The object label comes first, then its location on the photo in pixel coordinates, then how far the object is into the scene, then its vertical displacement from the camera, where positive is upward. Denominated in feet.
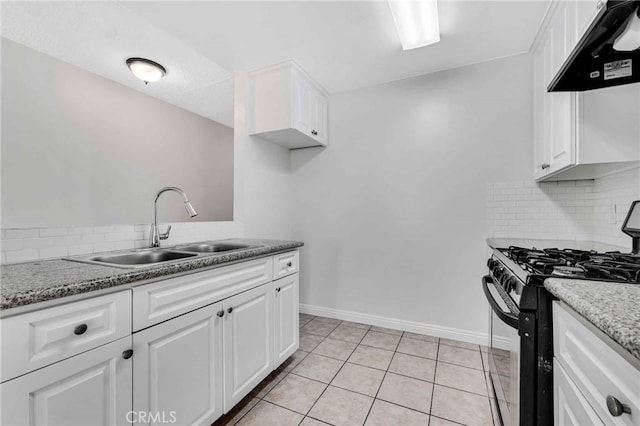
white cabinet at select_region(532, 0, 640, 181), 4.56 +1.64
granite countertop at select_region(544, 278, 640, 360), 1.68 -0.70
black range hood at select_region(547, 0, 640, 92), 2.87 +2.01
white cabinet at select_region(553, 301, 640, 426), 1.77 -1.24
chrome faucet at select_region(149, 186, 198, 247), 5.69 -0.38
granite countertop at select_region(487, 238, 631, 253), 5.55 -0.70
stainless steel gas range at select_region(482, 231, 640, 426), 3.04 -1.27
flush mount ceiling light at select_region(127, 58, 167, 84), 7.23 +3.82
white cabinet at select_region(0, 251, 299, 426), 2.62 -1.74
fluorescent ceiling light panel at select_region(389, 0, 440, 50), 5.54 +4.15
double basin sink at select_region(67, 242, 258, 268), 4.89 -0.82
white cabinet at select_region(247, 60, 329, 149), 7.92 +3.20
